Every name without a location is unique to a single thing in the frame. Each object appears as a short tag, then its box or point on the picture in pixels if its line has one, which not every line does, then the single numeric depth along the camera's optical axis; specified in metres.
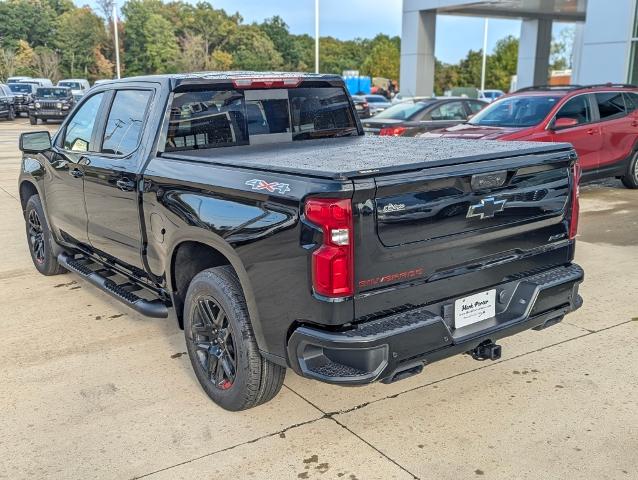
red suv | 9.79
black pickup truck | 2.95
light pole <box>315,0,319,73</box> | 33.50
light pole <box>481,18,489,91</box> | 57.12
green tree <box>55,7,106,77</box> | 71.88
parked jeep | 28.86
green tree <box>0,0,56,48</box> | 76.50
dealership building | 16.31
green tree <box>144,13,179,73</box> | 72.75
